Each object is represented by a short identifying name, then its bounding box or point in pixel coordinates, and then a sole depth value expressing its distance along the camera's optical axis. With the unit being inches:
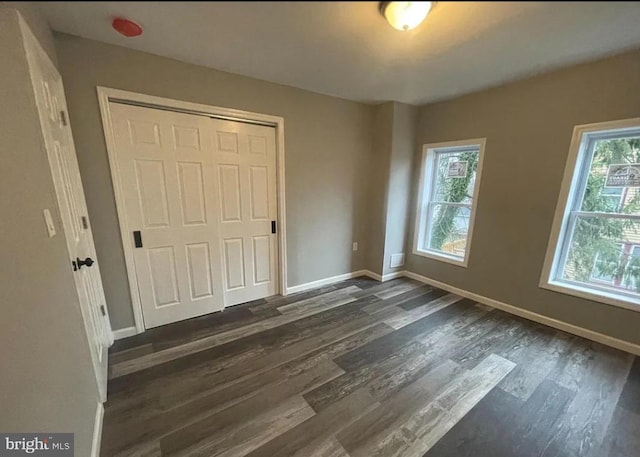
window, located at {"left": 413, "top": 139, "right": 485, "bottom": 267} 112.6
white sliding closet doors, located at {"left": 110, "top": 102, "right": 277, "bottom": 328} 80.4
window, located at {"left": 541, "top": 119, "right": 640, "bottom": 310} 77.3
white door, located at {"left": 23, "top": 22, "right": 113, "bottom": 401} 43.9
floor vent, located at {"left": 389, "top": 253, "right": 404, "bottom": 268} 135.6
